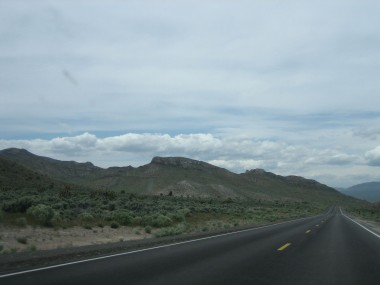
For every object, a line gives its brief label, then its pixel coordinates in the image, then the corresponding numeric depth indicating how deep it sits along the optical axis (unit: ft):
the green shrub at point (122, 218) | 100.73
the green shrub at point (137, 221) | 102.82
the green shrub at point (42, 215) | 80.94
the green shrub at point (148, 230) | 90.79
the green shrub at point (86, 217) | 94.38
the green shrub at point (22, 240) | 63.78
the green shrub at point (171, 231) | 80.16
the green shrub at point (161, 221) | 102.59
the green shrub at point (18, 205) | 88.99
